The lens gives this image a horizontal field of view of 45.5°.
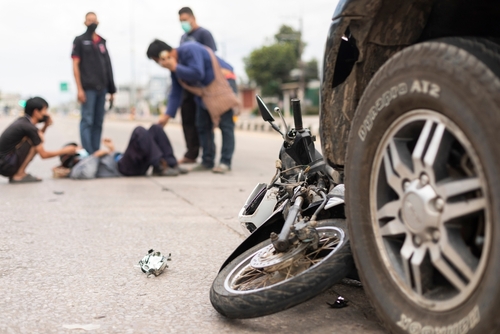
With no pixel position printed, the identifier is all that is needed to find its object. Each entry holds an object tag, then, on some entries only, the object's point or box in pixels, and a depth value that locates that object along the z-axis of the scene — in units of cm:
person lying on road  736
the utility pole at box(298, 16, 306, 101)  5012
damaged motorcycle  197
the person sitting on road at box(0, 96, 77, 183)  703
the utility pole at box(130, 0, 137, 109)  6347
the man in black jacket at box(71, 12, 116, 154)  857
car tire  143
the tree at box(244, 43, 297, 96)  7406
